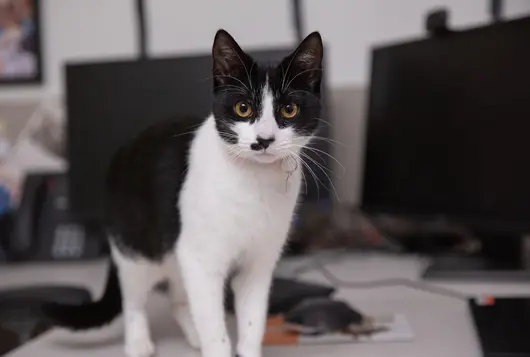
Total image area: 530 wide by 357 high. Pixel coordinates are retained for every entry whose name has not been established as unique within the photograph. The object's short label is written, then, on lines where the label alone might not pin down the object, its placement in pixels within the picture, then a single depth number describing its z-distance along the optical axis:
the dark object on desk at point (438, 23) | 1.34
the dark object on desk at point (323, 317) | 0.98
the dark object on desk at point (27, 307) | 1.07
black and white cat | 0.81
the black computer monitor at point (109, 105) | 1.42
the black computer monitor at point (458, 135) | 1.17
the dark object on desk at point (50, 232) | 1.57
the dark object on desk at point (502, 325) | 0.81
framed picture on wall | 1.78
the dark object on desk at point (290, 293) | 1.10
